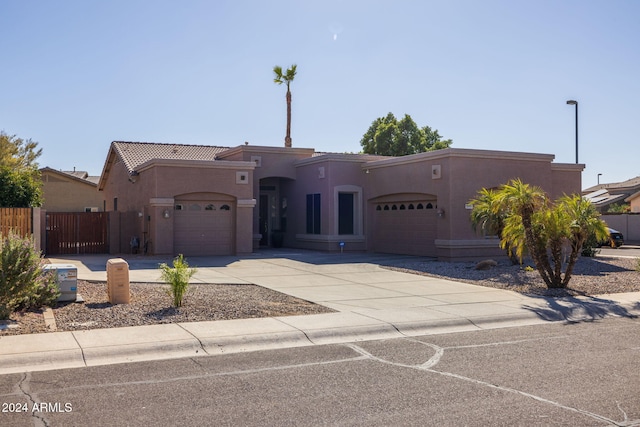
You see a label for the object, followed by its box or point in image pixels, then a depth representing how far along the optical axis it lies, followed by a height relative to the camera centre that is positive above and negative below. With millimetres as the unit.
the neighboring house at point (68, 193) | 51406 +2830
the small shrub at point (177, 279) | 12195 -981
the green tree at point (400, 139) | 56750 +7743
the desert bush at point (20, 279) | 11055 -889
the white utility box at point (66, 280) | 12555 -1024
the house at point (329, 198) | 24516 +1200
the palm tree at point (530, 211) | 15773 +360
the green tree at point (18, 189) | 27750 +1691
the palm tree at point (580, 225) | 15758 +17
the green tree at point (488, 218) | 20656 +258
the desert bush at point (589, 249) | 25188 -918
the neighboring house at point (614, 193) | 55875 +3036
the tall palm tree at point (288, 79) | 48625 +11212
